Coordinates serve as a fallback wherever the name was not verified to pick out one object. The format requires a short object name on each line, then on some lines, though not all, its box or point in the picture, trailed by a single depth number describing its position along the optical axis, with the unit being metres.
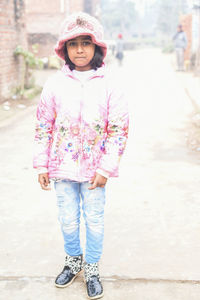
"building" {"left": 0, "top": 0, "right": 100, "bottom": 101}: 8.52
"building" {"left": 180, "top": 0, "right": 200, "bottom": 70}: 17.06
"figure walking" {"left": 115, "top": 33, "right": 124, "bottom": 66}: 18.42
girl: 2.31
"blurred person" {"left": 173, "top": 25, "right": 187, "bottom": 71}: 16.47
